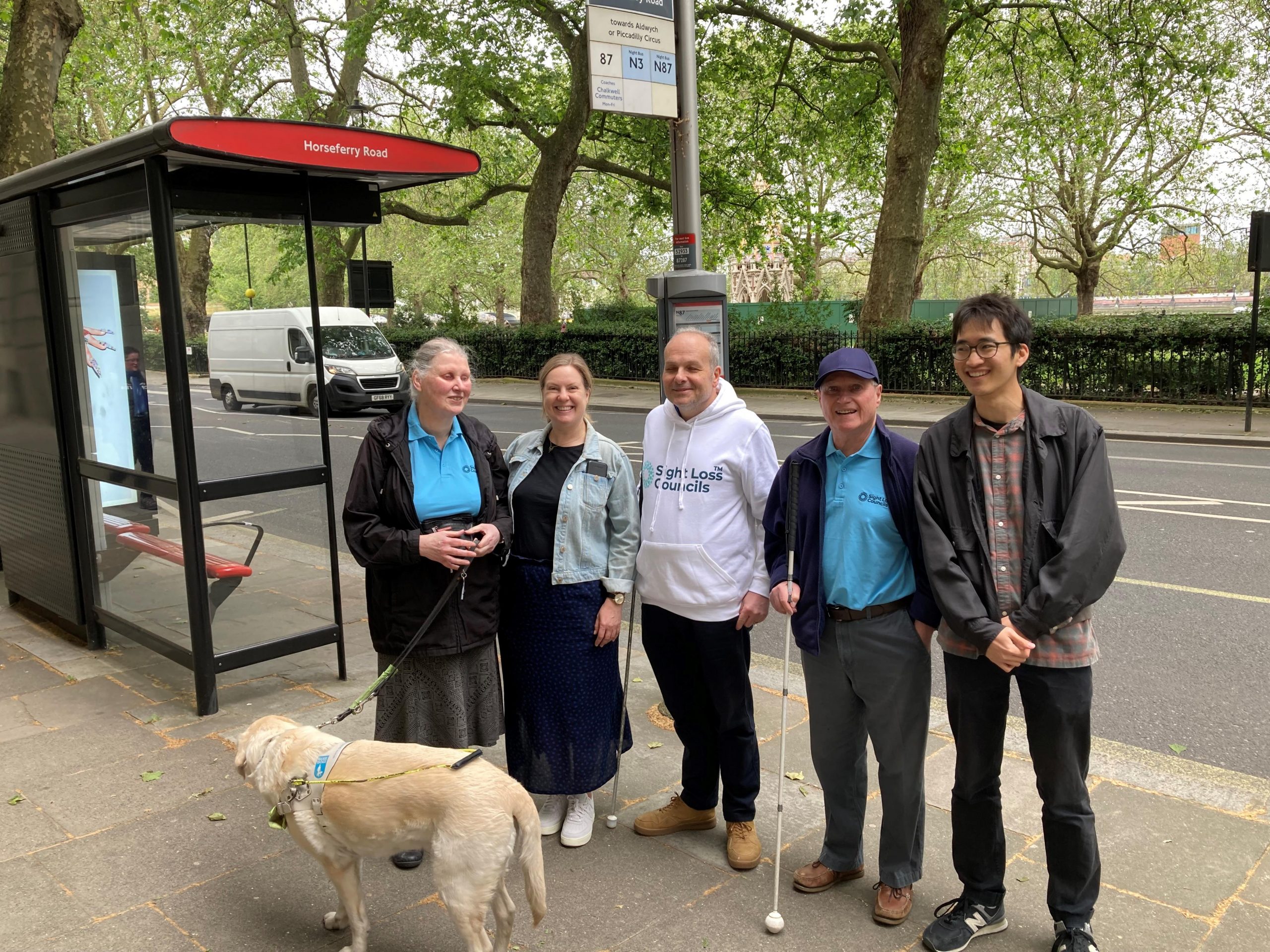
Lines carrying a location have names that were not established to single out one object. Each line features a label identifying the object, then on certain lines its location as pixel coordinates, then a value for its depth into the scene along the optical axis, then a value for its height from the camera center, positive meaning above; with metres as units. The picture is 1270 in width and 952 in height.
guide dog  2.62 -1.29
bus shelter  4.73 -0.20
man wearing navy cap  2.98 -0.84
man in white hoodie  3.35 -0.75
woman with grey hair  3.40 -0.70
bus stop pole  5.24 +0.96
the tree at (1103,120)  17.30 +4.43
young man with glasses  2.64 -0.66
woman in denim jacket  3.48 -0.92
